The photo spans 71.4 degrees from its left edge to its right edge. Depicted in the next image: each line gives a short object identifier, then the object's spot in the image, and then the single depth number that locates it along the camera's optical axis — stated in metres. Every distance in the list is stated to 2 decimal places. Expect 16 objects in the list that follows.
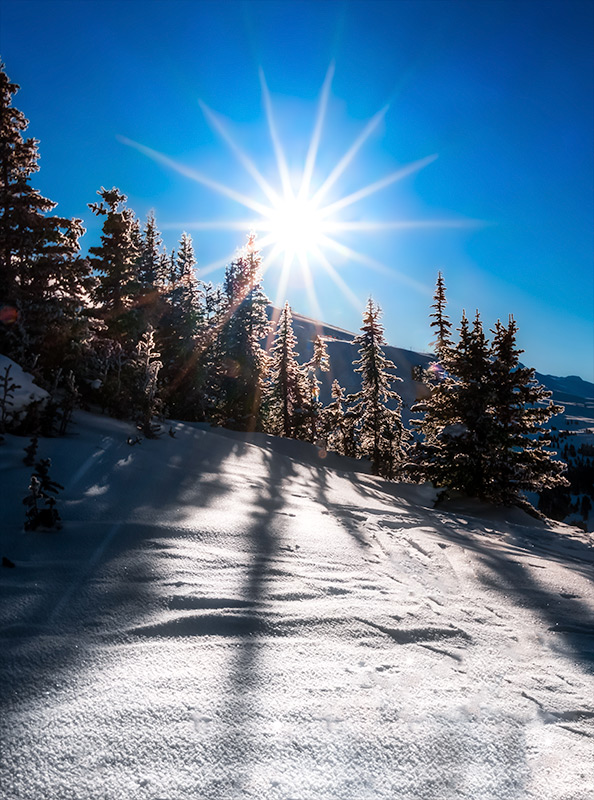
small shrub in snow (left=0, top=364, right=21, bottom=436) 6.19
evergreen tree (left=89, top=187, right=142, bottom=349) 15.80
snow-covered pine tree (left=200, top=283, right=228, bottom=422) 20.06
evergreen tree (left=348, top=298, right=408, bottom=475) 23.64
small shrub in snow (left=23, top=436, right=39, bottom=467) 4.58
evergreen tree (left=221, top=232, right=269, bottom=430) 22.62
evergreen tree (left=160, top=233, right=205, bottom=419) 18.09
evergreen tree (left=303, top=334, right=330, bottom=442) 26.08
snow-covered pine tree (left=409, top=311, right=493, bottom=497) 11.47
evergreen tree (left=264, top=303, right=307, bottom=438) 25.48
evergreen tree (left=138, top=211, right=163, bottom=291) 28.49
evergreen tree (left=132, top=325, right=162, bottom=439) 9.17
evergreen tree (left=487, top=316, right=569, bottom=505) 11.20
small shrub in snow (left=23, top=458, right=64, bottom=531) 3.37
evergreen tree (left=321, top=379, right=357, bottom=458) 27.55
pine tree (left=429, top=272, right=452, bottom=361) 30.86
